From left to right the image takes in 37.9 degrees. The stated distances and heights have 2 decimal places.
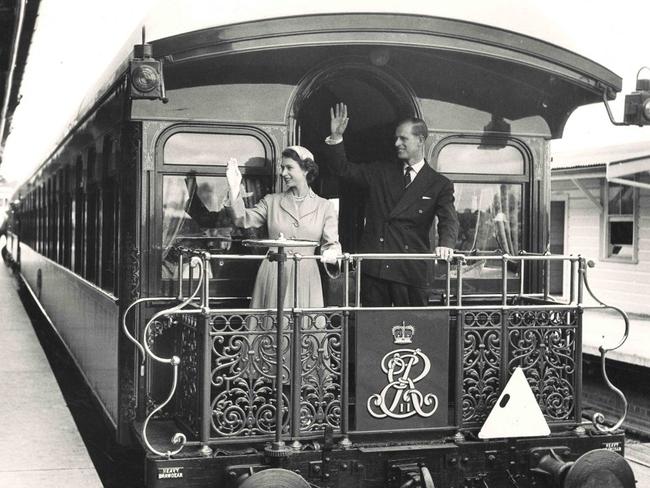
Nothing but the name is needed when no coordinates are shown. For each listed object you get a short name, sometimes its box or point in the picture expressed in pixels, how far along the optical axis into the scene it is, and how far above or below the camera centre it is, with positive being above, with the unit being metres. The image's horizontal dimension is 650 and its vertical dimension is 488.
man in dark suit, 5.90 +0.15
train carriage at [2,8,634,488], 5.06 -0.26
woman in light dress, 5.62 +0.07
